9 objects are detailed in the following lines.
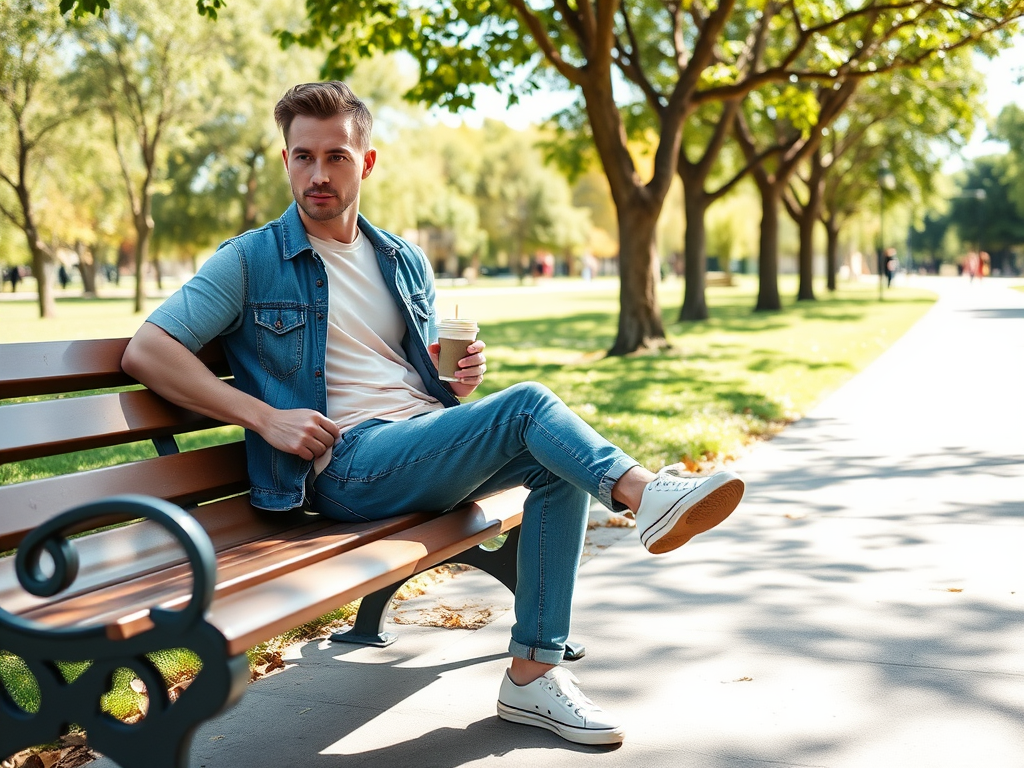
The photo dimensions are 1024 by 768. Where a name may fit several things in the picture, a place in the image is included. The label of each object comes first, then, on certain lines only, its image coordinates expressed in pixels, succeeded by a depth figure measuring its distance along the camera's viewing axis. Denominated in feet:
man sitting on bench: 9.34
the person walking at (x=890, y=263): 145.32
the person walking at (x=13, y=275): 196.28
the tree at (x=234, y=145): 116.06
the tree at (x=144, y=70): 97.76
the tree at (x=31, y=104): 88.90
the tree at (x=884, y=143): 81.25
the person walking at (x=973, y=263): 173.27
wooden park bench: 6.59
